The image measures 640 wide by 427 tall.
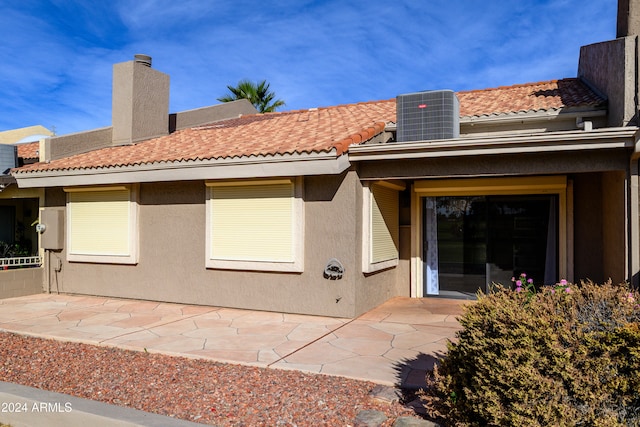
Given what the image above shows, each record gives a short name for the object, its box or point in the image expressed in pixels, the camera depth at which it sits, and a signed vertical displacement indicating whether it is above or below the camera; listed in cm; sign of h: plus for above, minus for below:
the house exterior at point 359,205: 852 +48
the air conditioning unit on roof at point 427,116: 983 +244
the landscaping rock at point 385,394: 491 -190
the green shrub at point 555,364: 353 -113
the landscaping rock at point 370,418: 435 -192
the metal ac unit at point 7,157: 1427 +215
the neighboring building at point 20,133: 2486 +531
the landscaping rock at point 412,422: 427 -189
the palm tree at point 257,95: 2778 +810
